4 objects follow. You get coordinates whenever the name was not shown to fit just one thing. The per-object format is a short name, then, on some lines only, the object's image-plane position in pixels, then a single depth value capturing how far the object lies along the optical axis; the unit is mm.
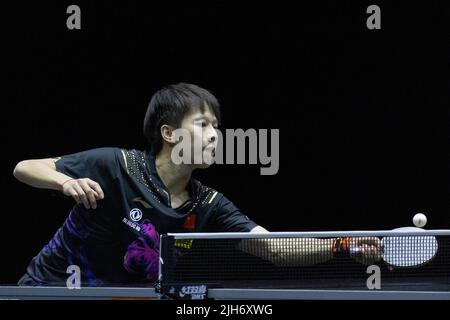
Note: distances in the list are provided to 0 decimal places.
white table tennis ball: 7789
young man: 7664
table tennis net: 6266
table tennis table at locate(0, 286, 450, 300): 5863
